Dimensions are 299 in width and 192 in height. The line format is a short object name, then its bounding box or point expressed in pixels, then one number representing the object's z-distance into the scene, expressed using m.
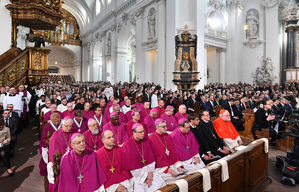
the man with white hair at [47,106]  6.40
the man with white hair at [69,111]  6.16
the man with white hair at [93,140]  4.12
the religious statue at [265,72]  20.26
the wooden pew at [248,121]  7.36
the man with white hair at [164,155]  3.62
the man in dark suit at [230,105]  8.50
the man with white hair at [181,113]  5.88
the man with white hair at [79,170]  2.64
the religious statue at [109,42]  27.34
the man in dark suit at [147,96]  11.86
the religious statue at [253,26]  21.48
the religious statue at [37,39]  9.30
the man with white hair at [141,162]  3.24
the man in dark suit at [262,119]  6.75
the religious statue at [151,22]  18.14
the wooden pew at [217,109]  8.34
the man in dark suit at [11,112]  5.63
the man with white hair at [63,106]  7.57
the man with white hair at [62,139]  3.51
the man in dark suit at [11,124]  4.99
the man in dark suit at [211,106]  9.49
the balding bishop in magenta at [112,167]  2.98
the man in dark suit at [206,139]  4.42
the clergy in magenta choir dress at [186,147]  3.99
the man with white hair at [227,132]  4.84
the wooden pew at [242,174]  2.70
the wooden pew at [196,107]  9.30
